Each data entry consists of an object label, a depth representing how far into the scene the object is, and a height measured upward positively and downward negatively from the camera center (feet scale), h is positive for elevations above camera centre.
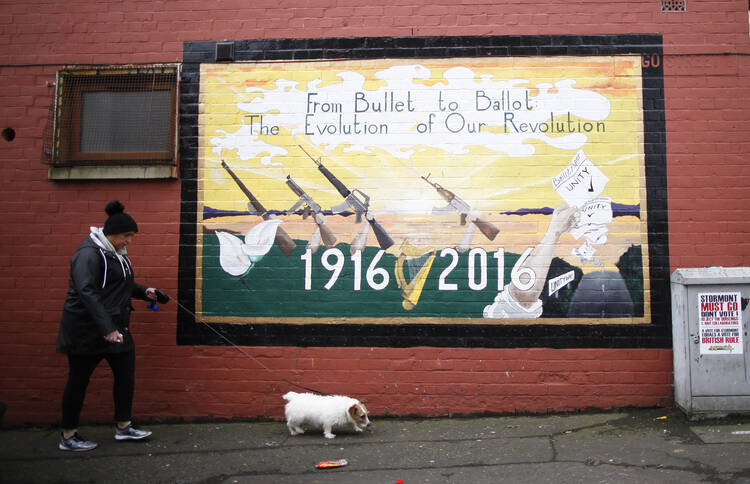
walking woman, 15.14 -1.24
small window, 18.72 +5.56
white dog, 15.76 -3.80
